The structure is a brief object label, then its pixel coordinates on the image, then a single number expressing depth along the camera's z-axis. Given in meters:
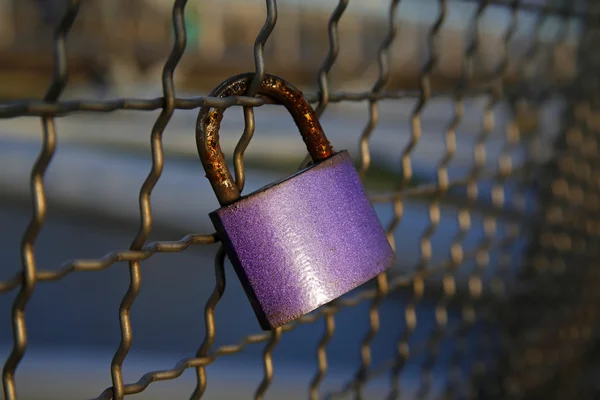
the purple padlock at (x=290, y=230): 0.22
